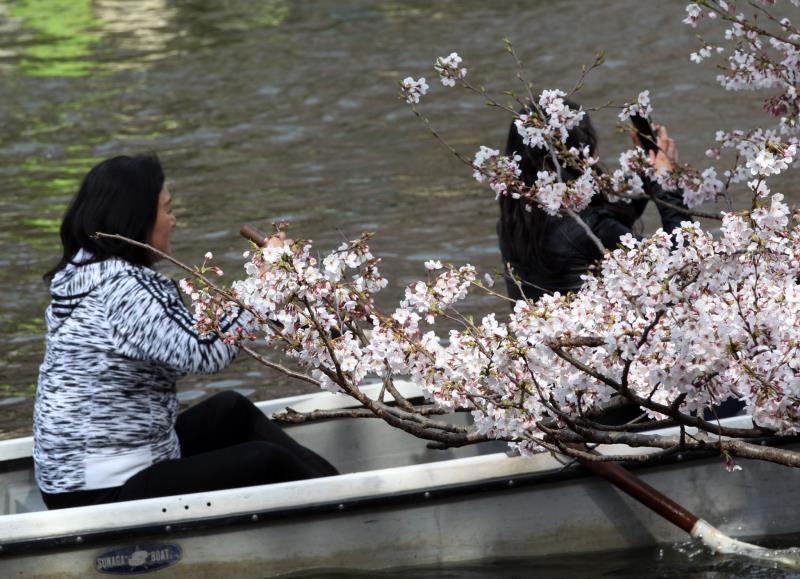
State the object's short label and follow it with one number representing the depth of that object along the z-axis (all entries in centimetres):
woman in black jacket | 1117
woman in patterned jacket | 1026
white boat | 1018
